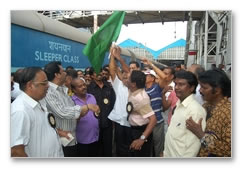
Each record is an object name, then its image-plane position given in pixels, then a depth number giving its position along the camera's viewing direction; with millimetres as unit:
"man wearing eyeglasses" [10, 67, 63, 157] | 1730
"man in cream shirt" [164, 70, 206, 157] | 2021
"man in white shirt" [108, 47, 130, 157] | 2479
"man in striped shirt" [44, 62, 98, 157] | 2080
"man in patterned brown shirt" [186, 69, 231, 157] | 2016
